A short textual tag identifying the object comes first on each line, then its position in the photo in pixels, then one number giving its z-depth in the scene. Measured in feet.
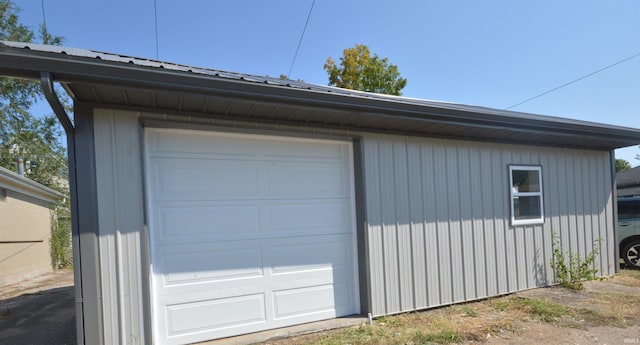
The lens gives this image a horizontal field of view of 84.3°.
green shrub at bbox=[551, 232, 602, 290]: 19.89
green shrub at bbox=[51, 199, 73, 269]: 37.73
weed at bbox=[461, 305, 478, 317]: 15.11
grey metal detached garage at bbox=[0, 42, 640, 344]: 10.28
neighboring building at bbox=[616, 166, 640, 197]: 42.98
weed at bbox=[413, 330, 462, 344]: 12.01
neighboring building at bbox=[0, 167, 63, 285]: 27.71
